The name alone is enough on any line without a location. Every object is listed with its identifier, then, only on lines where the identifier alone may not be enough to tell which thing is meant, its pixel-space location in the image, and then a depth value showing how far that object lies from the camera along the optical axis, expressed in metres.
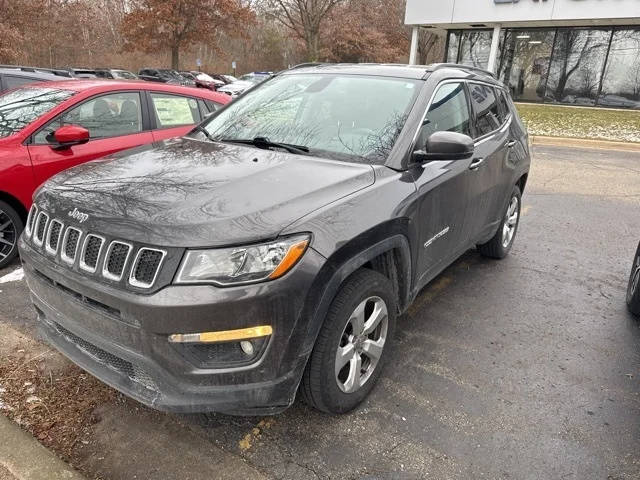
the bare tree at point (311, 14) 28.89
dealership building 19.70
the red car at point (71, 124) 4.16
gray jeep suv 2.00
